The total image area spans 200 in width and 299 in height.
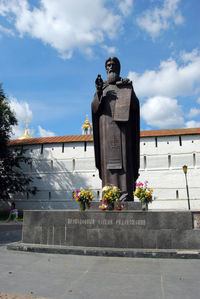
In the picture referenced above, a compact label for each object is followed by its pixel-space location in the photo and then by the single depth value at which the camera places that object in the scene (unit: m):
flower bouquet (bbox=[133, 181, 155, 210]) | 5.28
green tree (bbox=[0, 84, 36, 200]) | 23.38
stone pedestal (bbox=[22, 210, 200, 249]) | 4.65
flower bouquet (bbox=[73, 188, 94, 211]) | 5.58
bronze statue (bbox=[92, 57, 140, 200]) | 6.16
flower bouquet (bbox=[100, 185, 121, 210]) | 5.28
